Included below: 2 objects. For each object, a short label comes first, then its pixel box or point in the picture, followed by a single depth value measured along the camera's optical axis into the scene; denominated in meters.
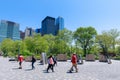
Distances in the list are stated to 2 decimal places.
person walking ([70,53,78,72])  7.50
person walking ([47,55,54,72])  7.65
